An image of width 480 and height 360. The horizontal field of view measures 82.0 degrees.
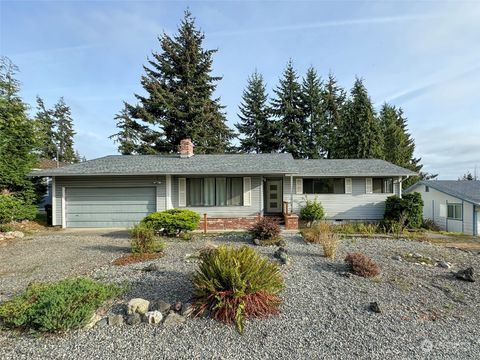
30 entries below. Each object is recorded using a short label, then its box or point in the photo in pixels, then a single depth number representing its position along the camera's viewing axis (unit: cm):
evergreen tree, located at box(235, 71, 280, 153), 2828
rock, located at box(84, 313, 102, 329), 382
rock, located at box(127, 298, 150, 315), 405
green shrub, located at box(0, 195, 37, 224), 1203
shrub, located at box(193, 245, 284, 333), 401
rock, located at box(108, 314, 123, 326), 390
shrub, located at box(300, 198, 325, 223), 1391
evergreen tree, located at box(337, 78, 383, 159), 2459
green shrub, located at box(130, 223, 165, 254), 747
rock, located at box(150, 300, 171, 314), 415
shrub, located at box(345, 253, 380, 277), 582
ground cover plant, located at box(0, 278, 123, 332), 360
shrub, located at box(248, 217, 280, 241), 874
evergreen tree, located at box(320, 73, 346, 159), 2766
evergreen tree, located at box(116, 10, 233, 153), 2502
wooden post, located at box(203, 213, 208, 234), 1184
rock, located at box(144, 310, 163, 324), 393
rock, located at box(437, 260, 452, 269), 684
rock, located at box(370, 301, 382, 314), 428
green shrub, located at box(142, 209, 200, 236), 1008
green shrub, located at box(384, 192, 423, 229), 1337
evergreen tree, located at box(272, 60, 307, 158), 2731
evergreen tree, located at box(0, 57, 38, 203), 1353
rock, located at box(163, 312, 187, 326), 391
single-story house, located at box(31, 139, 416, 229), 1316
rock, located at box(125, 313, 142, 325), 391
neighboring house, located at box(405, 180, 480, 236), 1392
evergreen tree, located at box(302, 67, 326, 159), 2748
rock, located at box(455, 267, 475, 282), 585
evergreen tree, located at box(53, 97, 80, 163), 4681
